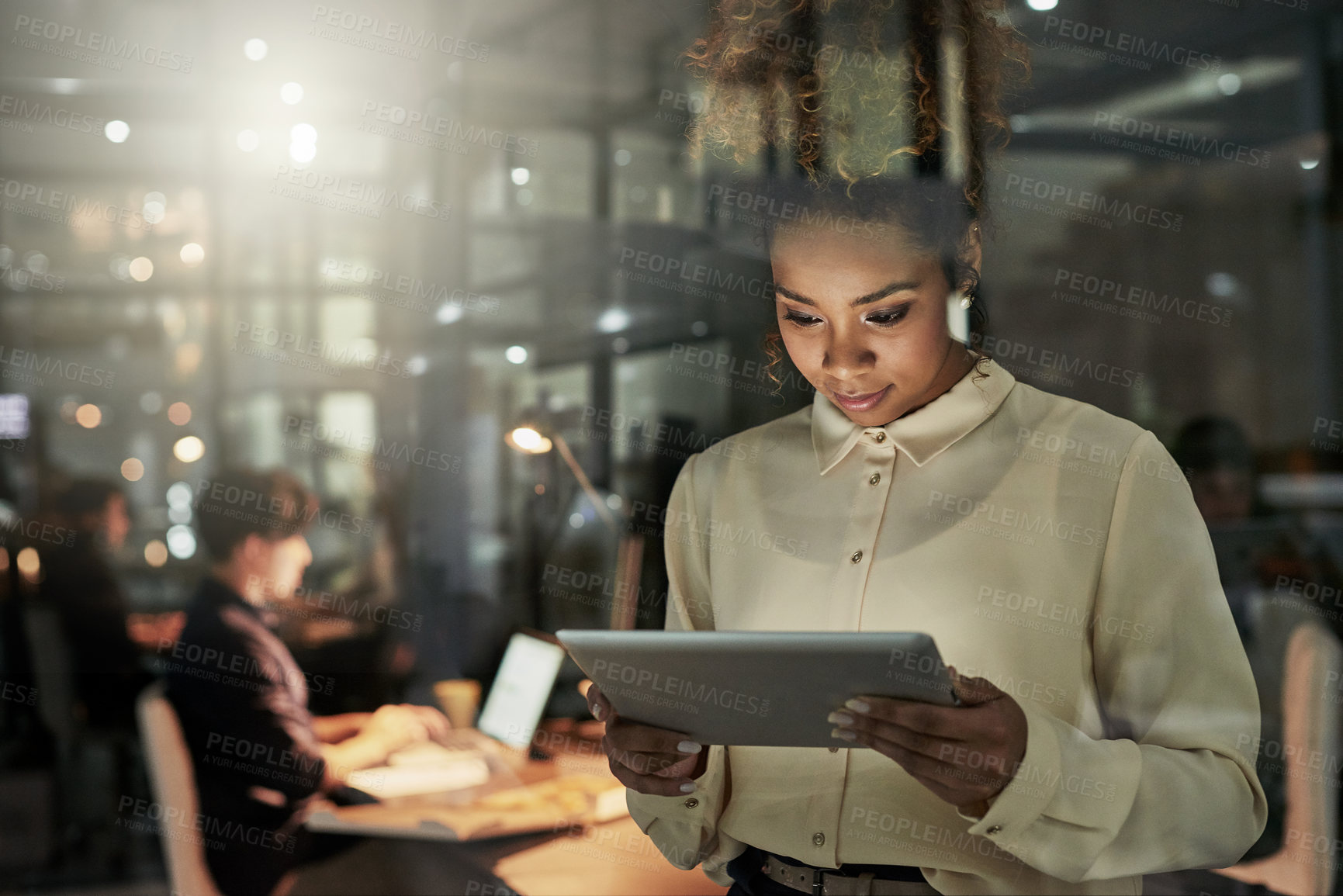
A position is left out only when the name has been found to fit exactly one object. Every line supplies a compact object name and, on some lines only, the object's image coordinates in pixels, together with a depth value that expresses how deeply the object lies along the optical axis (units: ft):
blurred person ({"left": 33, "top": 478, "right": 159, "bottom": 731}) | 13.15
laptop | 7.91
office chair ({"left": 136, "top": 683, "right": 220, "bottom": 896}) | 7.16
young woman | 3.84
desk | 5.69
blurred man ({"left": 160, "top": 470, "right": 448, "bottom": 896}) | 8.38
